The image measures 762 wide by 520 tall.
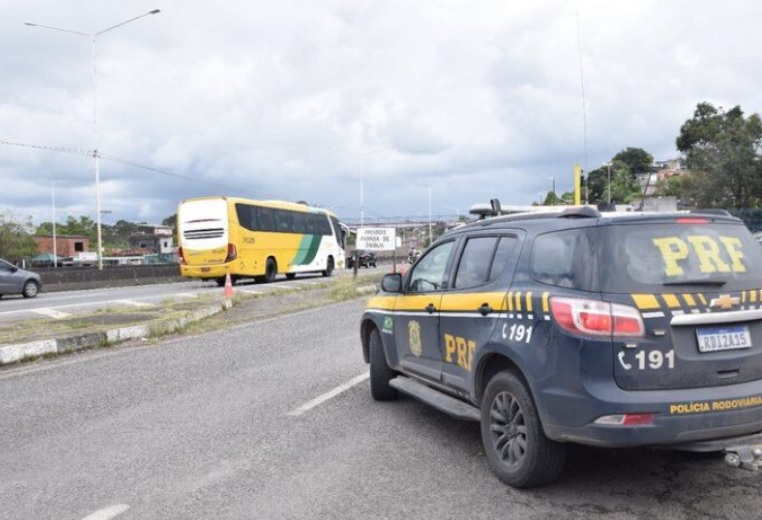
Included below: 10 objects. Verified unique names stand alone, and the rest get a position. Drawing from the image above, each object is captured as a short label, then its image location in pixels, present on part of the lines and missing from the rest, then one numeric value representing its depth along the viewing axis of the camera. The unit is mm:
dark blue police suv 3855
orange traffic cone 17969
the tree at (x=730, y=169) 51906
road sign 24234
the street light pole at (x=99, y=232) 34809
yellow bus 26047
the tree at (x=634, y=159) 112062
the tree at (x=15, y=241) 81812
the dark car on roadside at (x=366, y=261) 58875
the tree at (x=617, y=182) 83319
